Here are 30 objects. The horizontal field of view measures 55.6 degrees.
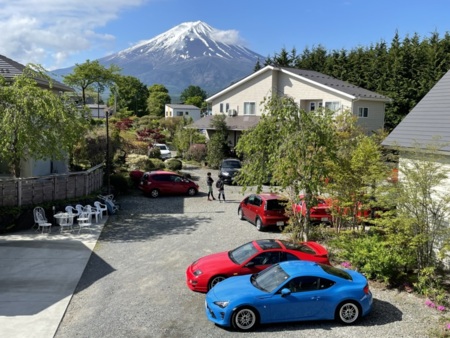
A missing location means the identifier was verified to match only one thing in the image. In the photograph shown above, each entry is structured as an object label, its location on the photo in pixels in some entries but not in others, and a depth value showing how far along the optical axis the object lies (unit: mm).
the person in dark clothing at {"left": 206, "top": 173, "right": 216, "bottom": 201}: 24484
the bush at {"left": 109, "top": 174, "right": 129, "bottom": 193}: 25375
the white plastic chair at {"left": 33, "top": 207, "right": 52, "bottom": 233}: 16828
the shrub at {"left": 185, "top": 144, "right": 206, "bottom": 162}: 38125
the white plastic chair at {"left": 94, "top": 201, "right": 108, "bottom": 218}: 19391
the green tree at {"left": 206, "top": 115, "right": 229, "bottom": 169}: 35531
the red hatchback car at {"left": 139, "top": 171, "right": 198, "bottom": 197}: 25109
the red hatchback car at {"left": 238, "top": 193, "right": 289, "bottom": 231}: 17659
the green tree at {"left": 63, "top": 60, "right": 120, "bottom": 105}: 58094
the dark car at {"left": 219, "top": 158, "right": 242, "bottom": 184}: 29750
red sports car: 11133
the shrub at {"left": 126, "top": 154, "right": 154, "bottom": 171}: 32375
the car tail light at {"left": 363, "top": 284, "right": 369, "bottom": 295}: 9688
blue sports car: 9133
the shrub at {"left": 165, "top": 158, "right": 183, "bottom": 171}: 33031
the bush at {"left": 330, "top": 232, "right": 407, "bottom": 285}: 11781
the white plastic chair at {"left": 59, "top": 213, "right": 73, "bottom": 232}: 17250
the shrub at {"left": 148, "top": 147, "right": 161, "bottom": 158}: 37500
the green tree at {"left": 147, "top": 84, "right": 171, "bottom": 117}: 88750
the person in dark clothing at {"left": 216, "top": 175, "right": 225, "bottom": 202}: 24188
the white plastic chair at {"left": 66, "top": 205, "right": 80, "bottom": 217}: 17955
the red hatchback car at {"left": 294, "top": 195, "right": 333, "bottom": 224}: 18344
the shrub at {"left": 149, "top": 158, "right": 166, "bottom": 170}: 33256
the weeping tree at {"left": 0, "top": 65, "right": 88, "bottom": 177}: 16562
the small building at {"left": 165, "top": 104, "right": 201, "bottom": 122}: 81188
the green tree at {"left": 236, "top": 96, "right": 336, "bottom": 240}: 14070
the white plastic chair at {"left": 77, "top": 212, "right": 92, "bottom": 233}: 17234
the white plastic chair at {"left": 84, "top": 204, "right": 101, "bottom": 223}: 18430
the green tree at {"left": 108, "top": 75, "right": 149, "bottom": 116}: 87188
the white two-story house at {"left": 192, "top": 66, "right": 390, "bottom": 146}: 33719
